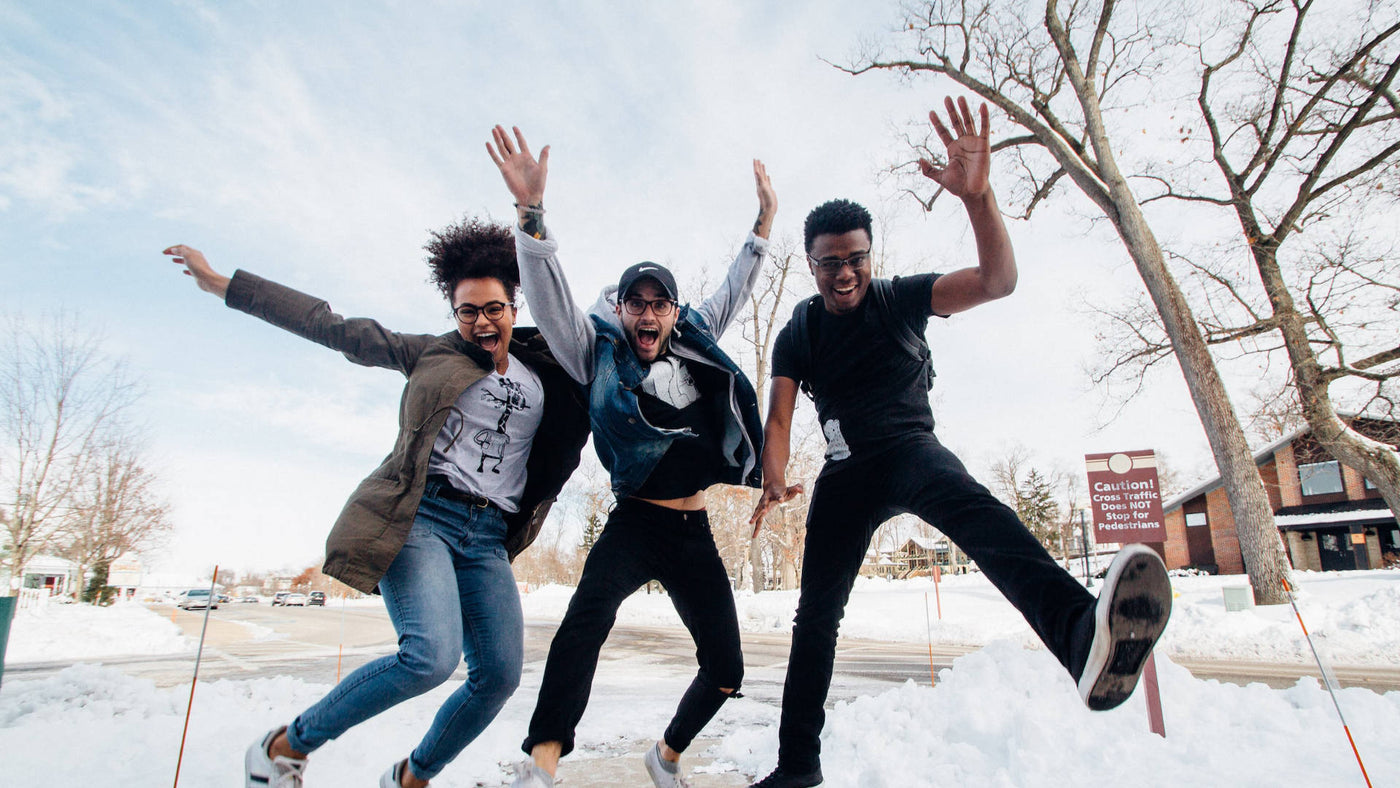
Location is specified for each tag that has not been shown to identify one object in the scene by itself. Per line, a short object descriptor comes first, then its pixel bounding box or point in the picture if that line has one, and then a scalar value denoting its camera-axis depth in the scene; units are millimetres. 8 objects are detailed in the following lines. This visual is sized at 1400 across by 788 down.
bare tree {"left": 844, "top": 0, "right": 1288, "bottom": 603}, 11219
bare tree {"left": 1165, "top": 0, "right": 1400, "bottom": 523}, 12484
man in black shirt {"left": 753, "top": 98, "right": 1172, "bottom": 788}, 2287
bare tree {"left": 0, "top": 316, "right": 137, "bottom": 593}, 19844
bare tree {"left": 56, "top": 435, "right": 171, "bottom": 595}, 22297
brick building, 33312
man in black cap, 2600
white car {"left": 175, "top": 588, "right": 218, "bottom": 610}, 43591
